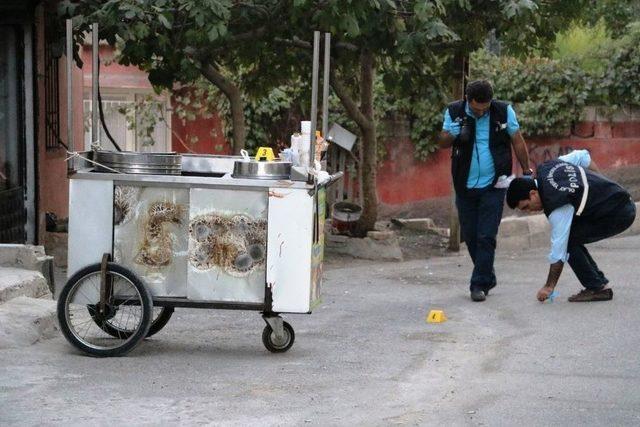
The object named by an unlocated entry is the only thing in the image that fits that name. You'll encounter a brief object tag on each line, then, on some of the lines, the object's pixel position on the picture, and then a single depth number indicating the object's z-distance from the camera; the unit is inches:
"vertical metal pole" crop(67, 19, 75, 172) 514.4
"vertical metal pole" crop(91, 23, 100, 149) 537.3
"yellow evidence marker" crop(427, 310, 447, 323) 624.7
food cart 502.1
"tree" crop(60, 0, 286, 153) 719.5
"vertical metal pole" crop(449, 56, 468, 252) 948.5
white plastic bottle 537.3
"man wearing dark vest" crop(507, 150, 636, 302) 629.9
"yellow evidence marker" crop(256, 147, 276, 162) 530.5
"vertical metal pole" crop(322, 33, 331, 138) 513.6
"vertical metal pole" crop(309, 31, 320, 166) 501.3
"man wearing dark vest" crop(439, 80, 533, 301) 663.8
